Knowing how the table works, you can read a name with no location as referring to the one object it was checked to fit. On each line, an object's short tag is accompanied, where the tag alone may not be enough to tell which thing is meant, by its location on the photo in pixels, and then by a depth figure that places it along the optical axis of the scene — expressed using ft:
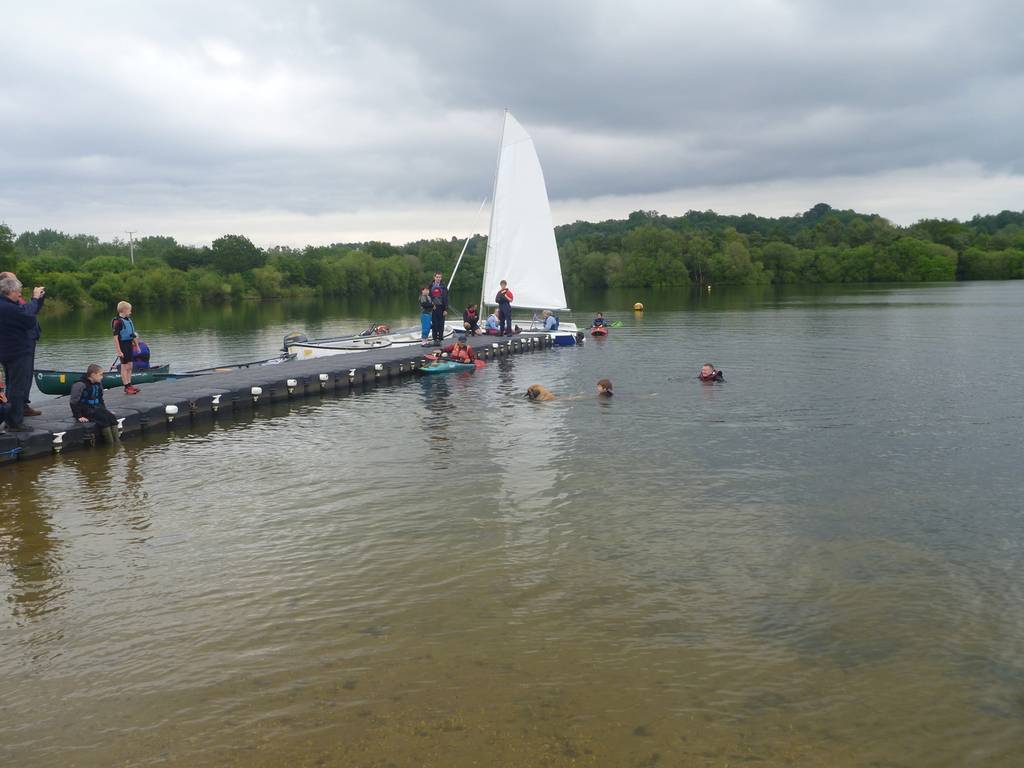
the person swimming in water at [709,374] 73.72
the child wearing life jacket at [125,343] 60.34
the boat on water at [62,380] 67.21
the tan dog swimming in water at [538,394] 65.00
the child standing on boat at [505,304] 105.09
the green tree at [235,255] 372.38
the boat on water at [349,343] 90.22
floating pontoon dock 46.69
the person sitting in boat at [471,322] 107.65
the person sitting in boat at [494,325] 108.47
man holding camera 41.22
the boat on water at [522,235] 106.63
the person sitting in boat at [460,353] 85.66
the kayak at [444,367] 82.58
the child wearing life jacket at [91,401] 48.47
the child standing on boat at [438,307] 91.04
